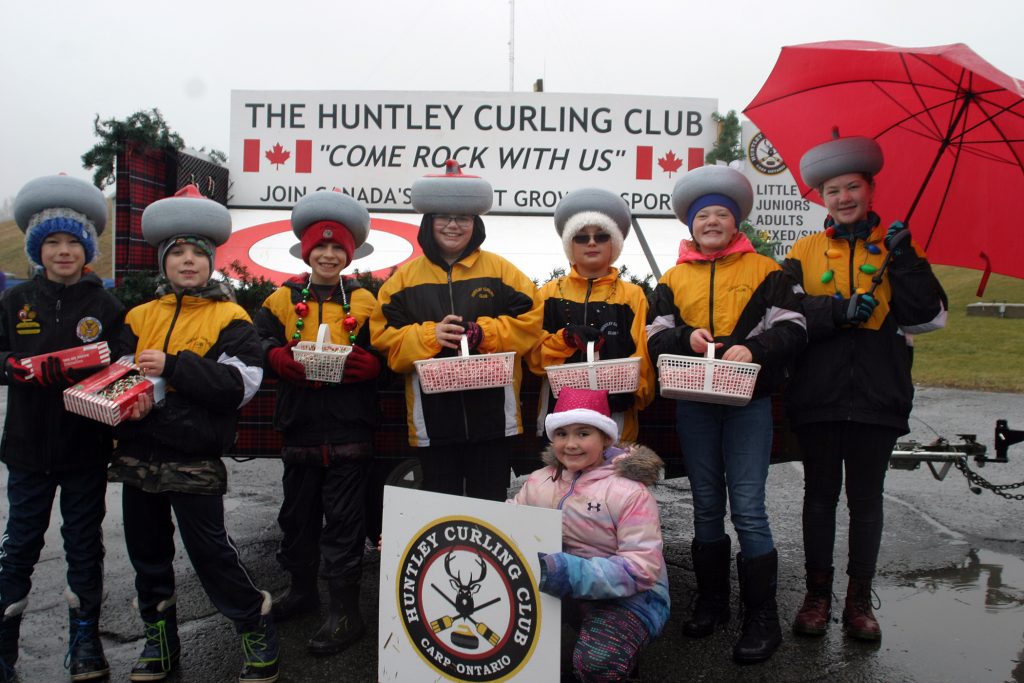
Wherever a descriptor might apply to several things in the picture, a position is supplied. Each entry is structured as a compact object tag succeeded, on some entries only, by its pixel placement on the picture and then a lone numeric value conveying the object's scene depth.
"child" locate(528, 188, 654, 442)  3.50
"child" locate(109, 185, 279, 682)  3.02
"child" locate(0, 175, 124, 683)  3.18
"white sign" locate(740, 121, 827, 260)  7.79
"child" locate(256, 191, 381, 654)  3.46
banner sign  7.09
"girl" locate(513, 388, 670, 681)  2.71
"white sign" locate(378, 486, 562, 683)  2.65
